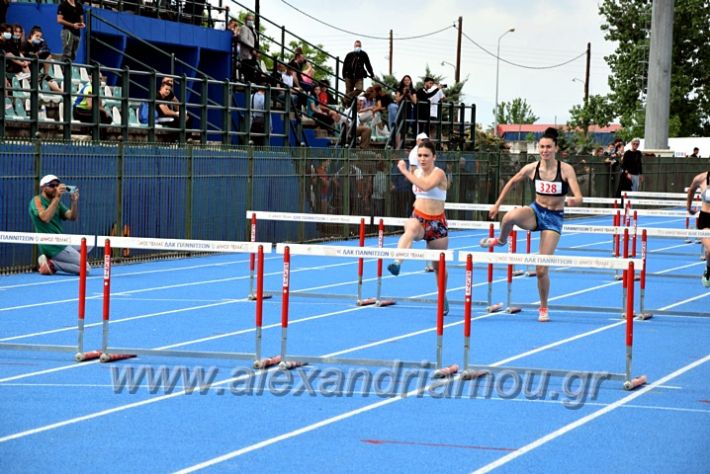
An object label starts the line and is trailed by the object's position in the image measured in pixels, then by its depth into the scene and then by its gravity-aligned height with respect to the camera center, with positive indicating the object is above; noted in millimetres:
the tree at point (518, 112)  159812 +5449
